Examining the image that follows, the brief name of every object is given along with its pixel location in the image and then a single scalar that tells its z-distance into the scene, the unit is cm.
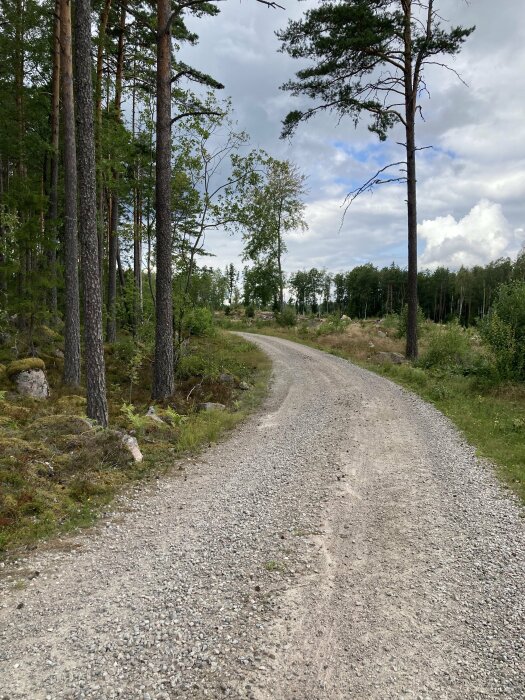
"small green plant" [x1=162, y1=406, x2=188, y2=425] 895
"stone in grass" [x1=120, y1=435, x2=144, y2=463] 684
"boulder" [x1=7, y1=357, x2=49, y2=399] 1045
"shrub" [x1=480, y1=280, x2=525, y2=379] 1186
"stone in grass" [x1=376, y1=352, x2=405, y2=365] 1662
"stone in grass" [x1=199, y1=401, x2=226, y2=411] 1023
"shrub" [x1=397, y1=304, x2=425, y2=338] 2239
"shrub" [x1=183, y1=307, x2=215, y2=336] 1274
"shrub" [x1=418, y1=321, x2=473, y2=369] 1529
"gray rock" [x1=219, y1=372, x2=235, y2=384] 1334
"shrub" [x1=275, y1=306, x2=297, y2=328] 3522
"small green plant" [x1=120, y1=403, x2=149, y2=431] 795
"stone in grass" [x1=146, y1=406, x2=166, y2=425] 880
